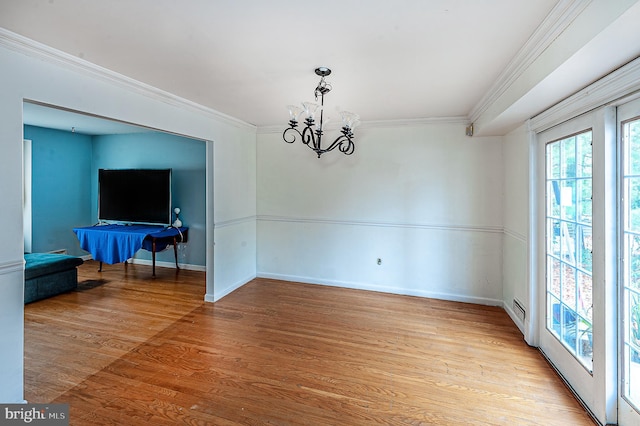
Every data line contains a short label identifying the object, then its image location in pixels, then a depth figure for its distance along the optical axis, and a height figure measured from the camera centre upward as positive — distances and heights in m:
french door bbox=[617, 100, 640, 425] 1.66 -0.30
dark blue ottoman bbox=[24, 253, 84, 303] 3.67 -0.82
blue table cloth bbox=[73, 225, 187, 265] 4.43 -0.44
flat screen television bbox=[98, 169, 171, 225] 5.04 +0.28
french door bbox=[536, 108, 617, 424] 1.81 -0.33
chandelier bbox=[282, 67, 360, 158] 2.38 +0.81
